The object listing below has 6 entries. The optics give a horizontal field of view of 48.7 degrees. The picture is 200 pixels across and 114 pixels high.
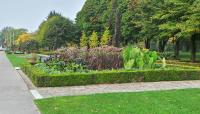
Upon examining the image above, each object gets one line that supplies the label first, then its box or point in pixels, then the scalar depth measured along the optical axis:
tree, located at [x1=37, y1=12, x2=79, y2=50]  38.71
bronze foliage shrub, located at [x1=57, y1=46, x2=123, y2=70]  10.17
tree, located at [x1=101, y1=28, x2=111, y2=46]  29.01
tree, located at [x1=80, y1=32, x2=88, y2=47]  34.48
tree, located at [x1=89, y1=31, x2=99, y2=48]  31.69
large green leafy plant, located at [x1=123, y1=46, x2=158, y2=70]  9.75
